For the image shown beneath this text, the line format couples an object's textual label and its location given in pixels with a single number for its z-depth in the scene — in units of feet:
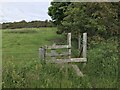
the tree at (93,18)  19.81
